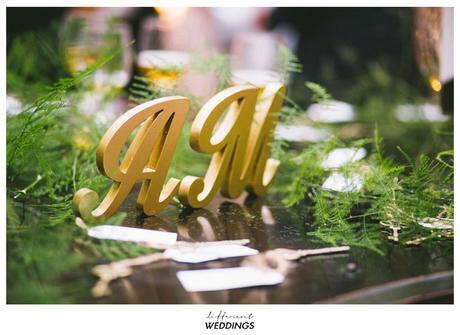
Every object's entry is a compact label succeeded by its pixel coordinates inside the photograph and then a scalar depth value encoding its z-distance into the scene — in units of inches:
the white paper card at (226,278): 27.2
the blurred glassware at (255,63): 49.4
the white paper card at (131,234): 33.4
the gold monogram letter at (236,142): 40.1
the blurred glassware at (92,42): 63.2
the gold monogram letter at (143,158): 35.4
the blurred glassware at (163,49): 48.6
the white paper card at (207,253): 30.5
